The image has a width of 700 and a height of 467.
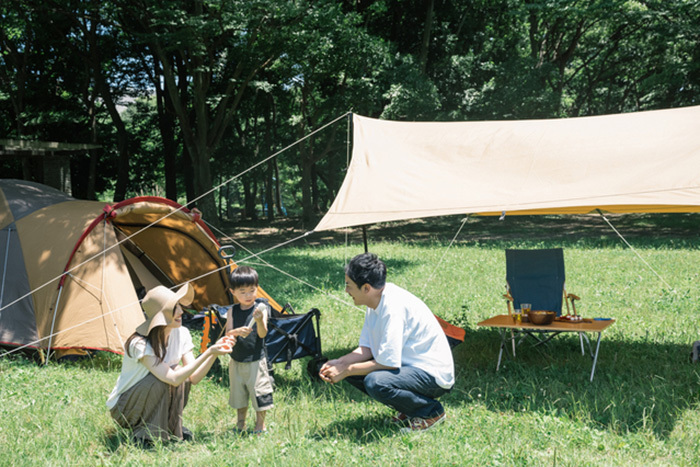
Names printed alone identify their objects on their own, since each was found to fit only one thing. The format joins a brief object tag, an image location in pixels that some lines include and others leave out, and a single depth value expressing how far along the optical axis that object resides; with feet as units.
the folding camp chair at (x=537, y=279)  18.11
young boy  11.57
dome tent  17.08
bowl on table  15.30
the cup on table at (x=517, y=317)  16.06
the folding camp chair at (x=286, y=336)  14.32
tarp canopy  13.66
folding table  14.73
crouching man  10.60
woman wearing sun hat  10.27
